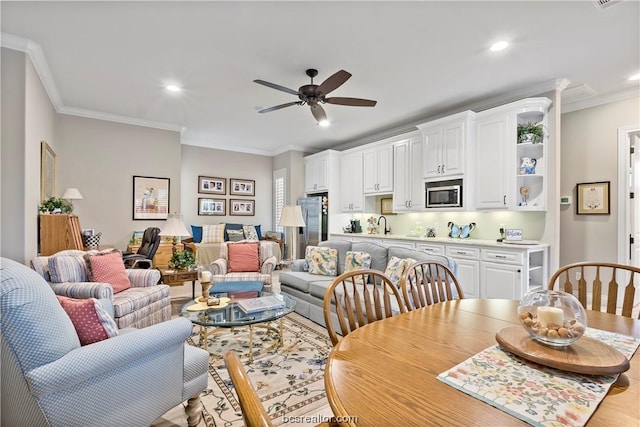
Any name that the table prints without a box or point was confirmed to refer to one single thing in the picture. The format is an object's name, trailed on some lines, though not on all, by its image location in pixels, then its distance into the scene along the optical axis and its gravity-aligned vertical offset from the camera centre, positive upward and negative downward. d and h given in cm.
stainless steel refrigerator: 654 -18
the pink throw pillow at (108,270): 293 -57
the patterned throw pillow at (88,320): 142 -51
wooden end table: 375 -79
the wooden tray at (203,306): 261 -81
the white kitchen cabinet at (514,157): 375 +73
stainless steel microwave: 435 +30
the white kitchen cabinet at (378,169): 545 +81
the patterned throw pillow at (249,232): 685 -44
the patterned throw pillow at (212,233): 650 -45
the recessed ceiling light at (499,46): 283 +159
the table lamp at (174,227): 385 -19
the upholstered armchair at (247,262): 396 -67
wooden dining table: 72 -48
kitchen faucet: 585 -31
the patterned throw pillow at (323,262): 389 -62
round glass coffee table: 233 -83
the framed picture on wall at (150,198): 530 +25
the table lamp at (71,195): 447 +24
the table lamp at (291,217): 475 -6
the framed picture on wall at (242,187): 716 +61
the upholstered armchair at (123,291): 258 -73
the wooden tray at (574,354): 89 -44
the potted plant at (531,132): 373 +101
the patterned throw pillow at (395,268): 299 -54
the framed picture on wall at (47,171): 362 +51
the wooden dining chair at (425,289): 164 -44
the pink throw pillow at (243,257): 422 -62
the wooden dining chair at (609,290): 160 -41
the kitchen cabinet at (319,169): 647 +95
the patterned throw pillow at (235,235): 666 -49
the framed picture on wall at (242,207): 718 +13
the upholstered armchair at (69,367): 117 -66
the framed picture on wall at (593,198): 392 +22
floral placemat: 72 -47
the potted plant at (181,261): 392 -63
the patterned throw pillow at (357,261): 348 -54
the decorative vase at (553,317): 101 -36
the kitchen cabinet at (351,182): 606 +63
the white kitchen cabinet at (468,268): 387 -70
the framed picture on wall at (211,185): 676 +62
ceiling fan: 293 +122
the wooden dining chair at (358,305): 134 -44
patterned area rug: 192 -123
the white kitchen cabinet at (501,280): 348 -78
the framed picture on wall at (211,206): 678 +14
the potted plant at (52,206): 354 +6
